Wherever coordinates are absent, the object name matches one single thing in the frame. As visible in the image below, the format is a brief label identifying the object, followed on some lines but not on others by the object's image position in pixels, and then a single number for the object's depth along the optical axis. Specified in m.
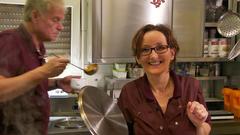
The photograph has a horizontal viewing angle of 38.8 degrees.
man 1.10
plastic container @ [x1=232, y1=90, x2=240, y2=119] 2.53
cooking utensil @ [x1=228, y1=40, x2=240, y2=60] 2.38
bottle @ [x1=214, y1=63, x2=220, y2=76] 2.82
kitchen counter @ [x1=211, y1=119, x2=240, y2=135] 2.37
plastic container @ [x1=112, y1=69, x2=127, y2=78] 2.47
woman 1.44
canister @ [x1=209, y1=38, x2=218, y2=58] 2.61
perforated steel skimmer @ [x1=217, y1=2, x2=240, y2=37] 2.36
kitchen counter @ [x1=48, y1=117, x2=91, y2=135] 2.06
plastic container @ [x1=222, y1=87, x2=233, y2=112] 2.62
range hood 2.30
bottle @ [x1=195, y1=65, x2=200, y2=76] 2.76
